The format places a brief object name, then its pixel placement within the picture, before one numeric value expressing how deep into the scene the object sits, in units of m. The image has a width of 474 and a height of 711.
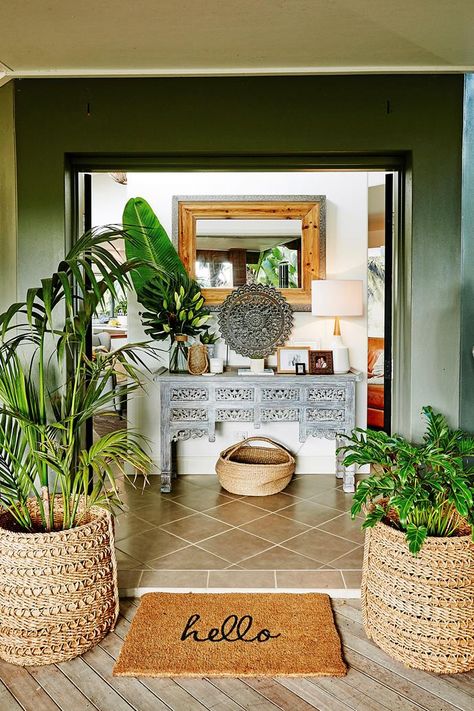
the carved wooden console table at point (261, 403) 4.35
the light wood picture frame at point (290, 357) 4.55
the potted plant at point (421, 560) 2.22
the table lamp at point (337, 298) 4.40
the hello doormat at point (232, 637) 2.26
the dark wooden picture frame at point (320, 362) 4.47
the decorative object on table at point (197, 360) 4.45
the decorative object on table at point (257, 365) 4.52
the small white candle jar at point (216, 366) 4.50
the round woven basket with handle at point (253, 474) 4.30
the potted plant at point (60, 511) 2.27
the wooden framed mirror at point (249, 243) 4.70
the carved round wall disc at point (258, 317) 4.64
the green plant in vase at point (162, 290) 4.44
